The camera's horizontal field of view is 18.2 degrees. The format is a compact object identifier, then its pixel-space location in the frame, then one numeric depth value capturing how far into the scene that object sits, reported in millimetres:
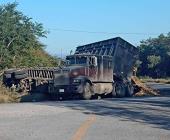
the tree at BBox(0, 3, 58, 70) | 34844
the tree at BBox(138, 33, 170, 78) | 90375
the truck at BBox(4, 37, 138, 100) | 28500
